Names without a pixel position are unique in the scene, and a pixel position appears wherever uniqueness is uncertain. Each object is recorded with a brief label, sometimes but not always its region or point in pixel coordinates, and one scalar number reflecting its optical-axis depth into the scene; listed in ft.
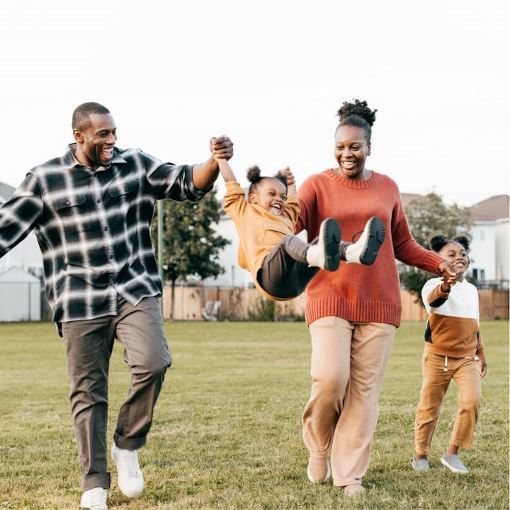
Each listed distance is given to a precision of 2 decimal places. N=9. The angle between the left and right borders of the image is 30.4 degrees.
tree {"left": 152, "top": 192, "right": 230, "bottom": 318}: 190.80
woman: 21.57
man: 20.47
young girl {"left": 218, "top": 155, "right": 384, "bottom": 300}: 18.39
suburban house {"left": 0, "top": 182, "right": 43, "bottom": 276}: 200.13
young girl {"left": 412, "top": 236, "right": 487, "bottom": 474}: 24.98
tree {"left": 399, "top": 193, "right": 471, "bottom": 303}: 201.98
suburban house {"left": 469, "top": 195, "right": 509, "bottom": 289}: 239.71
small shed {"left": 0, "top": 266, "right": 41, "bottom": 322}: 167.32
